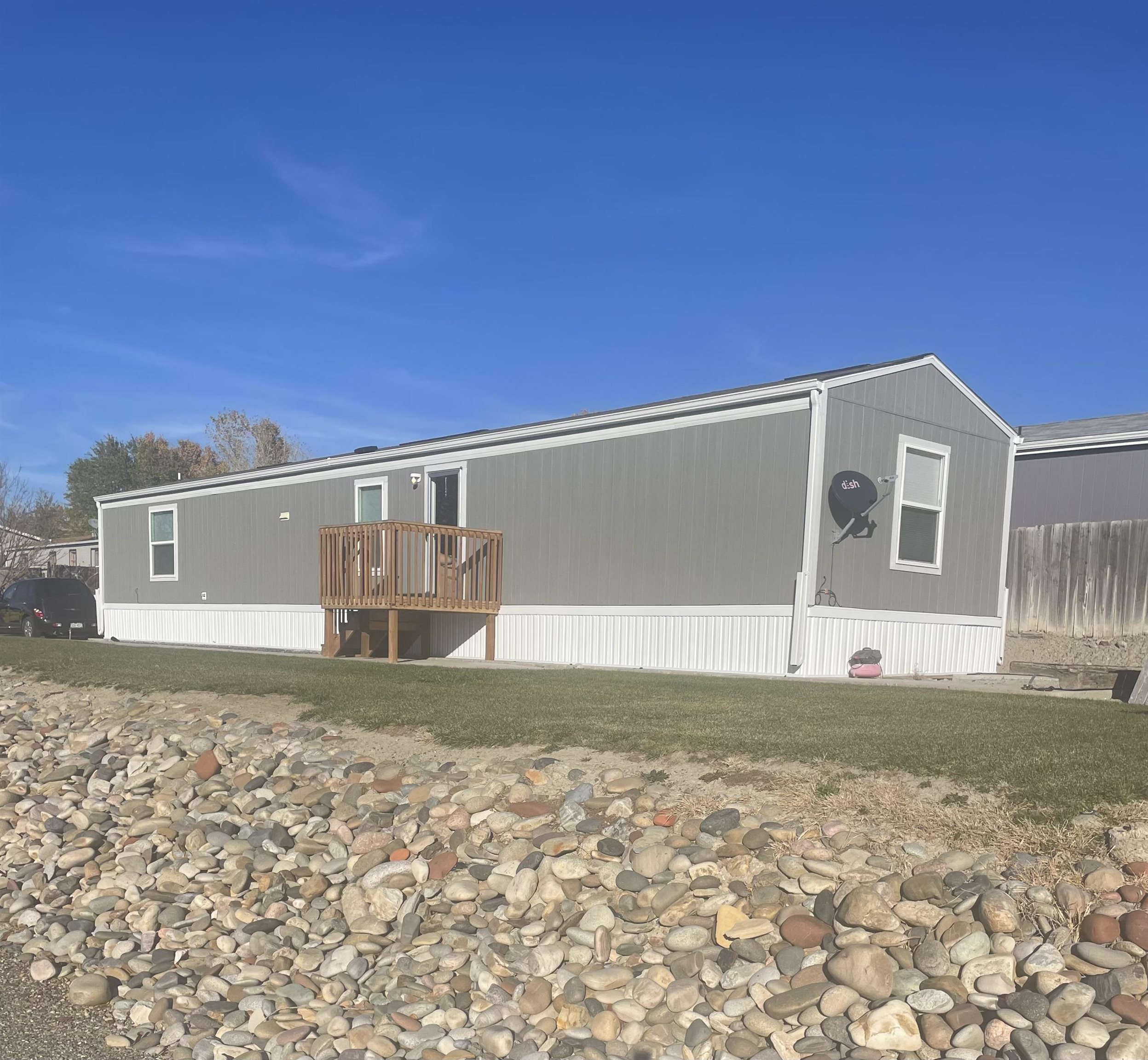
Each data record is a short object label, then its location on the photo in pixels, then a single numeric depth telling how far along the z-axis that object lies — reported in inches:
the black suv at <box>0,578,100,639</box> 683.4
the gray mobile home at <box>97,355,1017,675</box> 386.0
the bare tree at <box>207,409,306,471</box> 1638.8
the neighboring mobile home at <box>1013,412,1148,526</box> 544.4
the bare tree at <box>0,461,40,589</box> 956.1
